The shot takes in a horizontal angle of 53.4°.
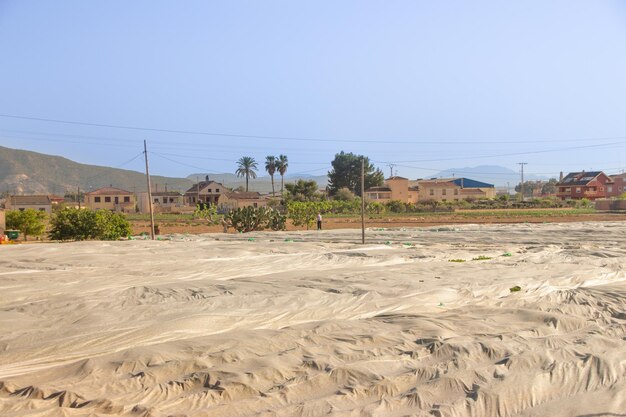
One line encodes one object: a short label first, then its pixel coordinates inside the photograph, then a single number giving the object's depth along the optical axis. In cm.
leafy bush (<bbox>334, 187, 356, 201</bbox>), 8421
